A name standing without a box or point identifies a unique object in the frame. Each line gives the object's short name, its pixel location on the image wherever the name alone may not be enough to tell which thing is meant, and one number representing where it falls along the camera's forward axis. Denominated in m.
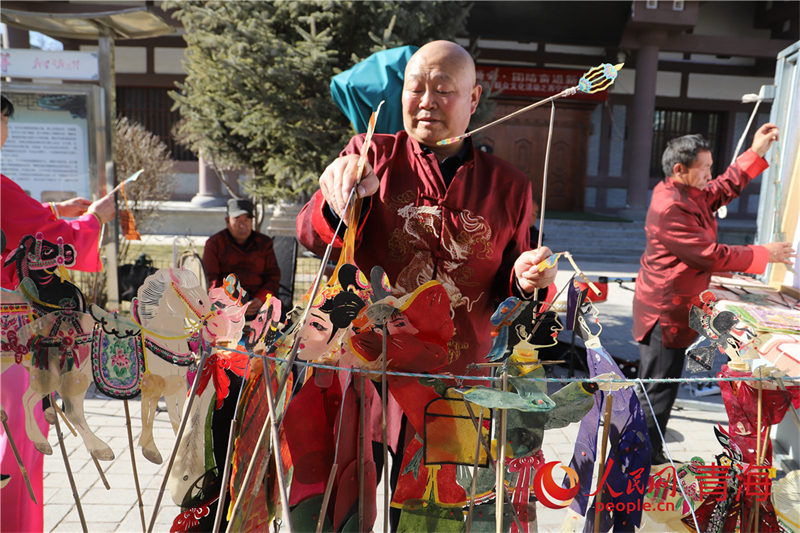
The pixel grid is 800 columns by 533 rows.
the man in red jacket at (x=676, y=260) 2.63
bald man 1.44
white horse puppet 1.14
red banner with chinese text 10.96
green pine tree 5.09
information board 3.91
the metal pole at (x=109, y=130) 3.95
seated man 3.90
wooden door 11.84
